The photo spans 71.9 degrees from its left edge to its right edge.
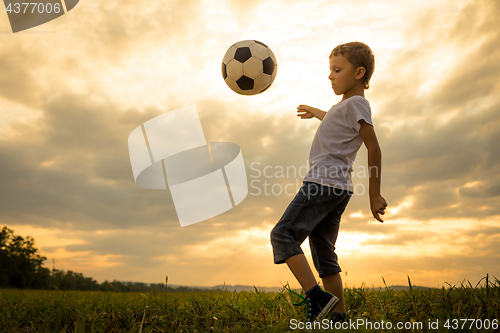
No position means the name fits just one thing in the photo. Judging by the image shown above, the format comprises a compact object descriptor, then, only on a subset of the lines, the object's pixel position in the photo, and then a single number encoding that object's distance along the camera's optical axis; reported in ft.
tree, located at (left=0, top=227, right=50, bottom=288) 84.43
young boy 9.37
